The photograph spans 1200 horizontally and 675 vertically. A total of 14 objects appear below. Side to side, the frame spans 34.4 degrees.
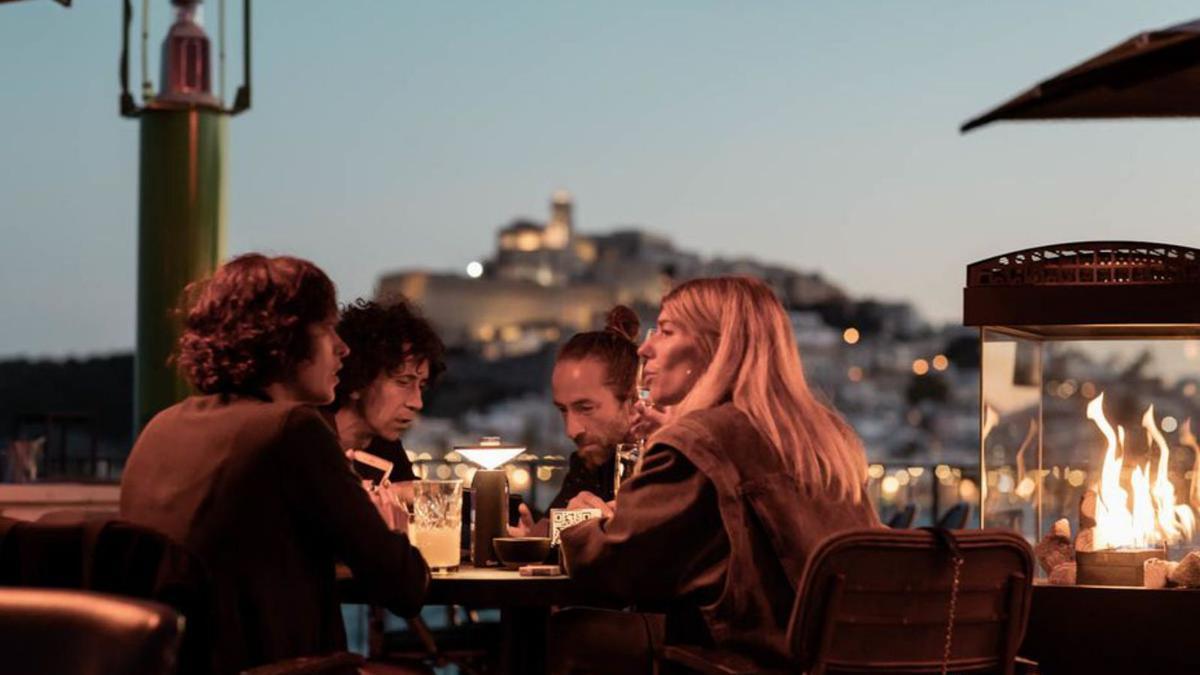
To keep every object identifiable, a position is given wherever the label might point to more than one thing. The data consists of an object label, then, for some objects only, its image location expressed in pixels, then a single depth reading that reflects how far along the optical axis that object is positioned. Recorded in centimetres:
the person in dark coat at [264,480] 285
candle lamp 361
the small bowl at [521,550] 352
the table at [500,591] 327
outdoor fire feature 430
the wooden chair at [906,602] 286
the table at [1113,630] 412
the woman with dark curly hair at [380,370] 419
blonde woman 309
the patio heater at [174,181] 702
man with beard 431
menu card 367
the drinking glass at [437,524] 342
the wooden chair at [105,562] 244
